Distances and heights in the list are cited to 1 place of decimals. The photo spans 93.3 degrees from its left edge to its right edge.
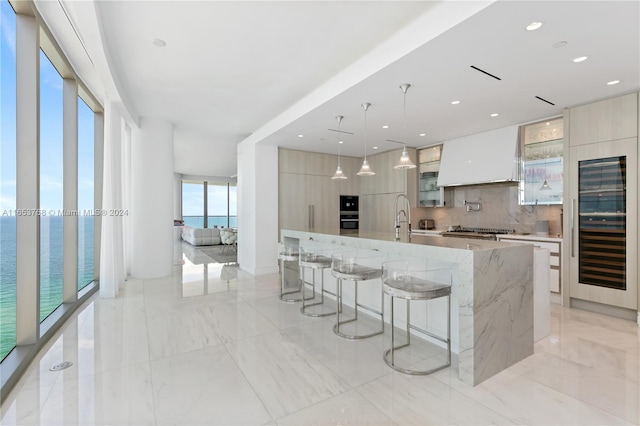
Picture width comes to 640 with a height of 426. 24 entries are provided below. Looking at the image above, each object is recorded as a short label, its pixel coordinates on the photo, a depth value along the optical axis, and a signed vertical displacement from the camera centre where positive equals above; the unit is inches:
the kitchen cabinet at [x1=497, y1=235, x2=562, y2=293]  159.2 -25.9
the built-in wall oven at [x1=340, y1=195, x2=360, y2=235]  281.3 -0.3
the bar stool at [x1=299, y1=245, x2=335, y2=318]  140.9 -23.6
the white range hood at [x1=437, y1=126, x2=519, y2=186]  184.2 +35.5
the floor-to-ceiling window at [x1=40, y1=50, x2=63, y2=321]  120.5 +10.2
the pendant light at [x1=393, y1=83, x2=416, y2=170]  127.5 +24.3
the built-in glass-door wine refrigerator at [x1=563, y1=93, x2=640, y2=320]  136.1 +2.8
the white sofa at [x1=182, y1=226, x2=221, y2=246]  413.4 -34.8
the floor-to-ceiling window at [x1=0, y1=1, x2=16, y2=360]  89.2 +12.5
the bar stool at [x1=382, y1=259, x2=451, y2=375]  89.5 -23.1
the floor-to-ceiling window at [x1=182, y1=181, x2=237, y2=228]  571.5 +18.8
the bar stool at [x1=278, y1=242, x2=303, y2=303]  164.1 -31.6
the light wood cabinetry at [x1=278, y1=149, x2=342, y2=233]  248.7 +17.7
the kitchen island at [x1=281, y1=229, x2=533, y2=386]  85.7 -26.6
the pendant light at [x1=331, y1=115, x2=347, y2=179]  180.1 +22.1
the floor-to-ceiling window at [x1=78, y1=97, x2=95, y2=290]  164.1 +11.2
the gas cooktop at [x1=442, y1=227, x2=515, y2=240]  190.3 -13.7
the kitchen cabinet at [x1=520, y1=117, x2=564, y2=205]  165.9 +28.6
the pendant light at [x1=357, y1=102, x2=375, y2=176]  150.9 +24.2
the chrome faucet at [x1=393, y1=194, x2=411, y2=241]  130.1 -7.1
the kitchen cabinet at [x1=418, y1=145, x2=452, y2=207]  233.9 +26.1
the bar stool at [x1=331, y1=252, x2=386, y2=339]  116.9 -23.4
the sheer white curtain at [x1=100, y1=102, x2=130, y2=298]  164.9 +3.5
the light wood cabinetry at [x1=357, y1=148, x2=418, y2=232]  245.6 +19.4
